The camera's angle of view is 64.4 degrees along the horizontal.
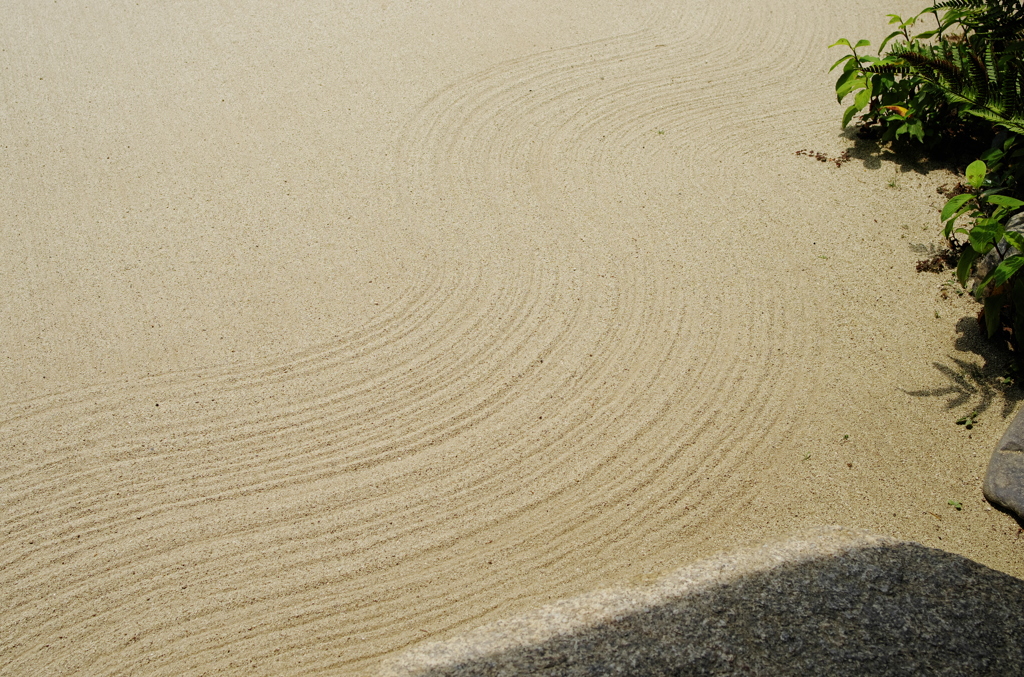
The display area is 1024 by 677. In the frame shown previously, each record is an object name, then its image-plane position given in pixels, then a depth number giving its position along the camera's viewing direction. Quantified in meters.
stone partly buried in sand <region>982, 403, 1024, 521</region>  3.60
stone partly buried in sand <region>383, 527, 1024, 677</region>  2.92
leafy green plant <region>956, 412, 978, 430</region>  4.02
